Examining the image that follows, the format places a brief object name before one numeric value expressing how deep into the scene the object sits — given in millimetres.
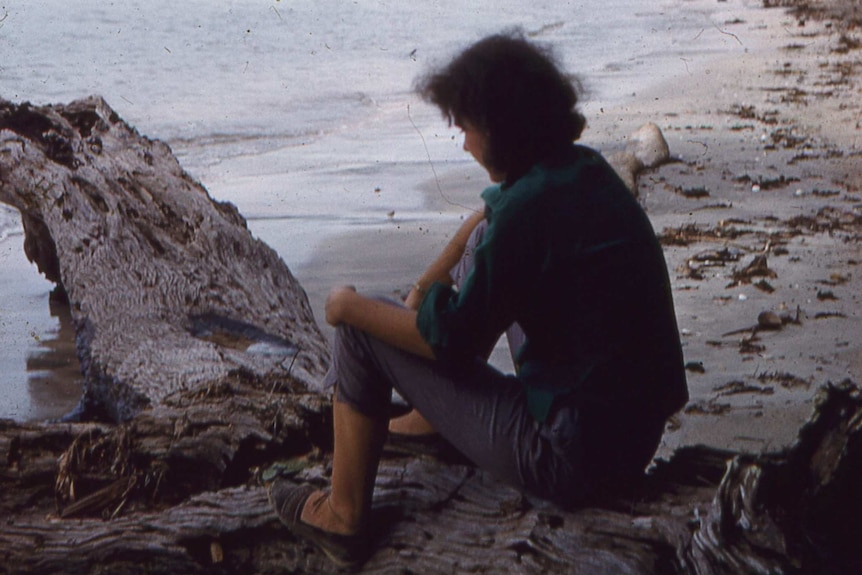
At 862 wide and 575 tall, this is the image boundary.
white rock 8297
